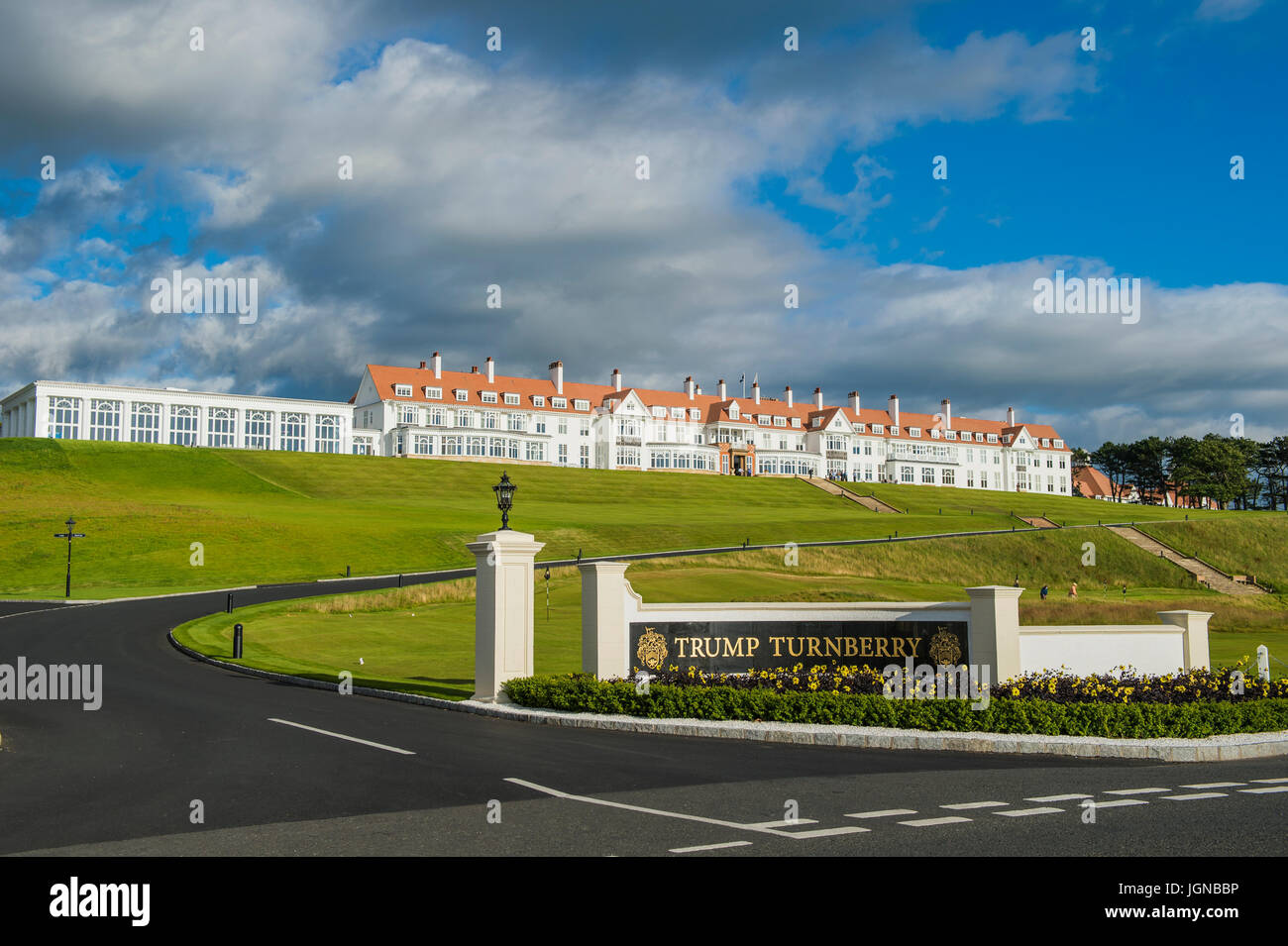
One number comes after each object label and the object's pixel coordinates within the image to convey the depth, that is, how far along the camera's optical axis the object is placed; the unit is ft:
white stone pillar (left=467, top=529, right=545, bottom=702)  63.16
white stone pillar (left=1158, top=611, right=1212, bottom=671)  64.08
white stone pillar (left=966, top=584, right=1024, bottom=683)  58.44
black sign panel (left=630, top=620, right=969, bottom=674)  60.90
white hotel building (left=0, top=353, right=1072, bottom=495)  340.39
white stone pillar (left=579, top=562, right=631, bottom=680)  61.36
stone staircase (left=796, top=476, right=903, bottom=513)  335.88
